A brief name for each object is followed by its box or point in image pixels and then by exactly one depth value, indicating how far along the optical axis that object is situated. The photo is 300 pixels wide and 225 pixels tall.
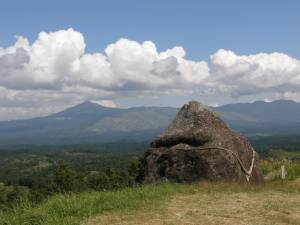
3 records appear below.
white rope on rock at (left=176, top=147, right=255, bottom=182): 21.83
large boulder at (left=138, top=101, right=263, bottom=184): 21.19
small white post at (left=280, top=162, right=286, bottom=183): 23.58
